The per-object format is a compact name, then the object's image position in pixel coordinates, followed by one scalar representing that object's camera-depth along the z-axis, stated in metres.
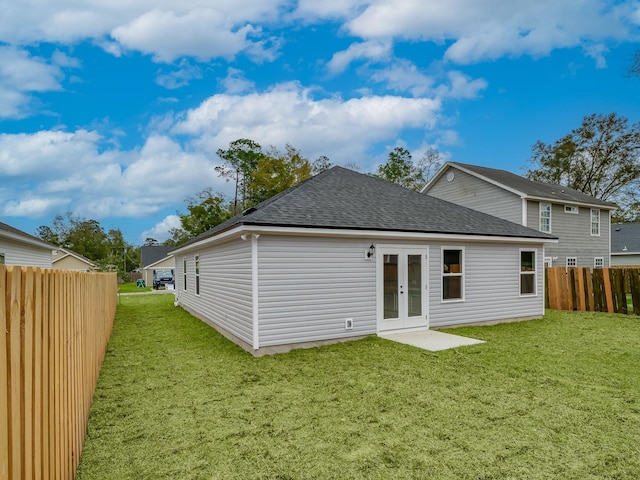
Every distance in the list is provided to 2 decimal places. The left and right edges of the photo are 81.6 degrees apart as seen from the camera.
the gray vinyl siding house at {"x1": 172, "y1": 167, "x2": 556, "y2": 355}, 7.19
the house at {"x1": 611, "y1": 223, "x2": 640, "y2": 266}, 26.64
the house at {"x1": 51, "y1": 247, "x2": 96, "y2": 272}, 37.34
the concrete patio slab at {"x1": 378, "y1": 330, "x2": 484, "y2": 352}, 7.43
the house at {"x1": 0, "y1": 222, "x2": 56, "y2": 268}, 11.24
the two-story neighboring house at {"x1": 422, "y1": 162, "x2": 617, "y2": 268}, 17.41
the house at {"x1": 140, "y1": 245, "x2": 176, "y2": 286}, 41.16
